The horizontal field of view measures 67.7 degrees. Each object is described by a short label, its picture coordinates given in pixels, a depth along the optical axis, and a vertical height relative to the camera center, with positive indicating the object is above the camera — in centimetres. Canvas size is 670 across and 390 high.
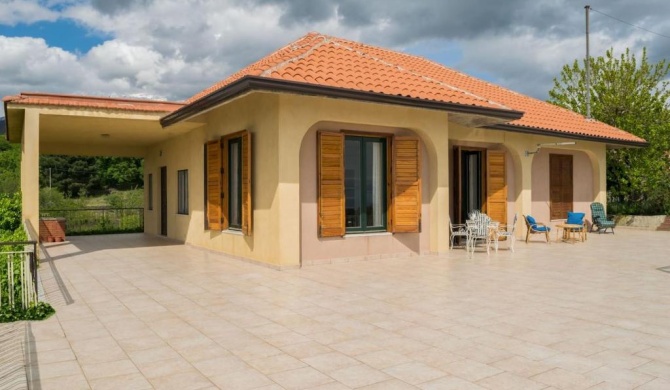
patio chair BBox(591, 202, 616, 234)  1588 -88
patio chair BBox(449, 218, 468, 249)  1143 -92
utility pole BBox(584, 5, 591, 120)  2052 +494
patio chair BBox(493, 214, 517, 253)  1113 -101
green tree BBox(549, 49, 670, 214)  1869 +300
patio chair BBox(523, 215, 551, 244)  1295 -92
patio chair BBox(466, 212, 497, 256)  1105 -79
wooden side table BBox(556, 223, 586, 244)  1312 -110
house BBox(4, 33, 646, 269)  891 +99
